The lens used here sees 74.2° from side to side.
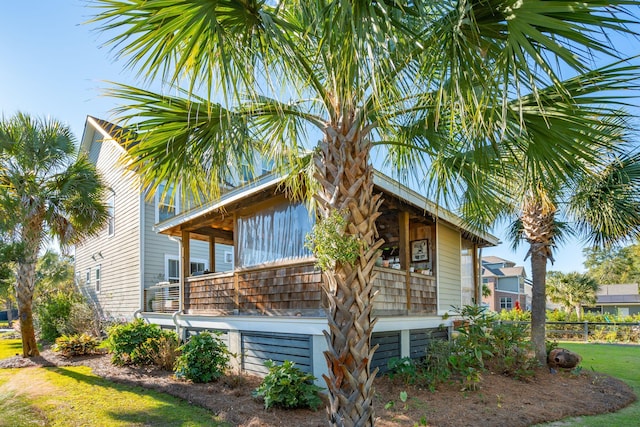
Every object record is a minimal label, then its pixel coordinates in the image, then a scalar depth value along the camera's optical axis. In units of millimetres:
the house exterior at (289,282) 8055
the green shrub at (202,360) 8188
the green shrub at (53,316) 15995
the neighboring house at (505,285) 42094
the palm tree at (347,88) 2982
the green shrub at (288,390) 6391
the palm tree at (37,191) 11688
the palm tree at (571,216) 8727
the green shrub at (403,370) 7789
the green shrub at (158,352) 9781
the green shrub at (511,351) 8820
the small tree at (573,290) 28438
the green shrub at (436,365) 7770
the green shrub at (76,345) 12117
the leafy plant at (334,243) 4316
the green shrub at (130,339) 10070
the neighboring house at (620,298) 36469
